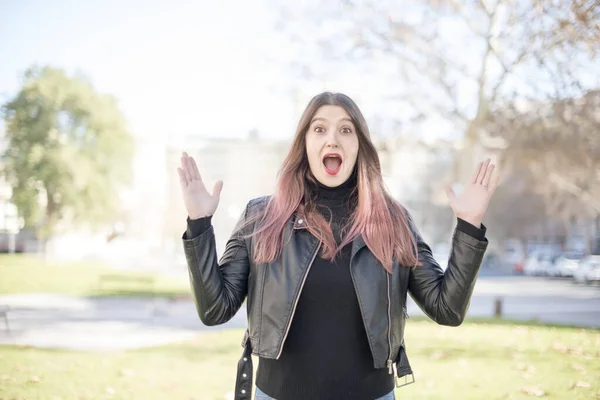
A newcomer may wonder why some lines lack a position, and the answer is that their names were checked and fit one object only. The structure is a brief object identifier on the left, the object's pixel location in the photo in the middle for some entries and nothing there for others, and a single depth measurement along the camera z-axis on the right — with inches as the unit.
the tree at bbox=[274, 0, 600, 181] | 589.0
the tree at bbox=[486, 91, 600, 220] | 477.1
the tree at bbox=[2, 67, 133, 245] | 1371.8
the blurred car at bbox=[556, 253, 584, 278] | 1338.5
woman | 93.3
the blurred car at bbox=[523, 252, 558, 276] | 1453.2
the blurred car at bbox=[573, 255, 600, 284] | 1097.5
